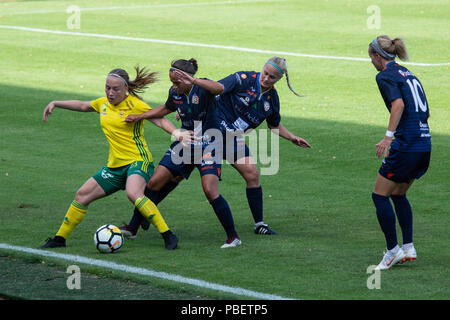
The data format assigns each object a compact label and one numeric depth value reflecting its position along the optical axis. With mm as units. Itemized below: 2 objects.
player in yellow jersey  17156
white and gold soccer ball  16859
